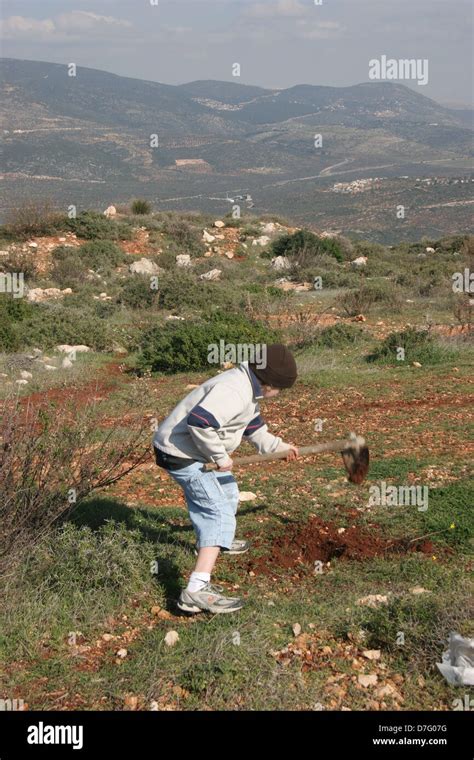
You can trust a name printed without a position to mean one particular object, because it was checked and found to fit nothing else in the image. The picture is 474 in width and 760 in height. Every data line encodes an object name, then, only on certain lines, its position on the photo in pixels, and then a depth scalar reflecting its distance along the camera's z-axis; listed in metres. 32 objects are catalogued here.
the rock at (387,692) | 3.33
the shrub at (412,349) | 9.93
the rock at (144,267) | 20.03
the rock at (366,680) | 3.41
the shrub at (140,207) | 28.73
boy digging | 3.83
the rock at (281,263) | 21.42
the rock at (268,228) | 26.08
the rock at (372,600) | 3.98
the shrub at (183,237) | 22.84
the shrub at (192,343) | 10.38
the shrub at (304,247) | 22.03
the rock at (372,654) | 3.59
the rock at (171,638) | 3.74
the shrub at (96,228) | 22.34
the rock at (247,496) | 5.62
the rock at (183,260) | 21.12
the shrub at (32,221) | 21.55
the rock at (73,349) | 11.72
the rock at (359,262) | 22.20
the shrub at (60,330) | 12.16
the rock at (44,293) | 16.30
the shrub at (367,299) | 13.84
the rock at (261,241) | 24.47
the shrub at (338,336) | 11.24
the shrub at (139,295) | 15.71
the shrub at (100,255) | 20.12
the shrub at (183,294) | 15.58
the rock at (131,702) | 3.27
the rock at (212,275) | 19.58
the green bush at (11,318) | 11.90
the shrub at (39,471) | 4.31
